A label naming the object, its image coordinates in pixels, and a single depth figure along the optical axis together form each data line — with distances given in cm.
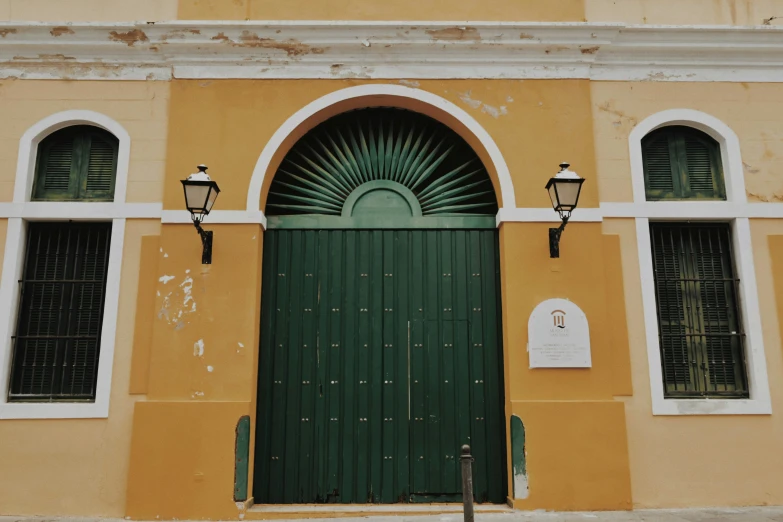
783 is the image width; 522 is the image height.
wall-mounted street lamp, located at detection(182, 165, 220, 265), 570
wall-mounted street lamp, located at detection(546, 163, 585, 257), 582
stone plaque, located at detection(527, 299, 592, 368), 602
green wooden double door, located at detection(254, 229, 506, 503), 614
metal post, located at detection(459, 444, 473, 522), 423
